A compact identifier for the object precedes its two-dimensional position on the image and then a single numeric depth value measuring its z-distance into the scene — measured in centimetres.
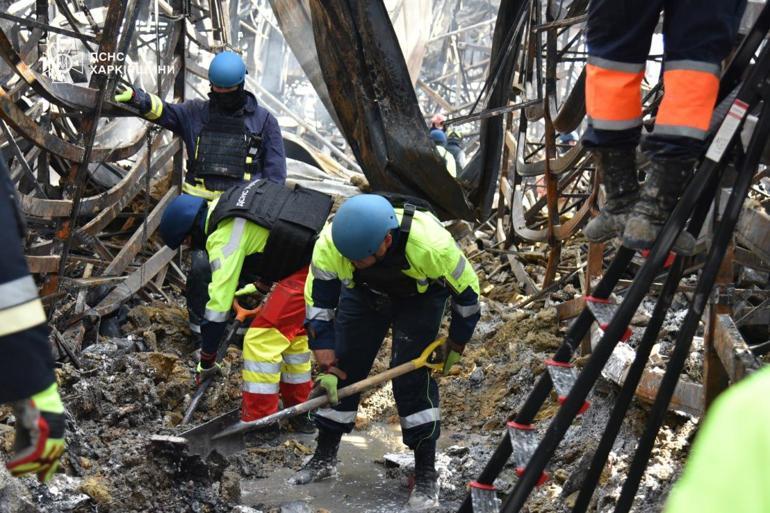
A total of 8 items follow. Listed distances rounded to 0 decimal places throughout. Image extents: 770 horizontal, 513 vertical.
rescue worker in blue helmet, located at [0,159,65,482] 231
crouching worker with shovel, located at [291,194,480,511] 490
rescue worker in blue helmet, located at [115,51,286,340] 721
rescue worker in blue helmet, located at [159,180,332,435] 589
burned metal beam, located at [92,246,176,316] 751
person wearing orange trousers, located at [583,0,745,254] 311
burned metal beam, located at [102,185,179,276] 764
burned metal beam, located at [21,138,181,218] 624
